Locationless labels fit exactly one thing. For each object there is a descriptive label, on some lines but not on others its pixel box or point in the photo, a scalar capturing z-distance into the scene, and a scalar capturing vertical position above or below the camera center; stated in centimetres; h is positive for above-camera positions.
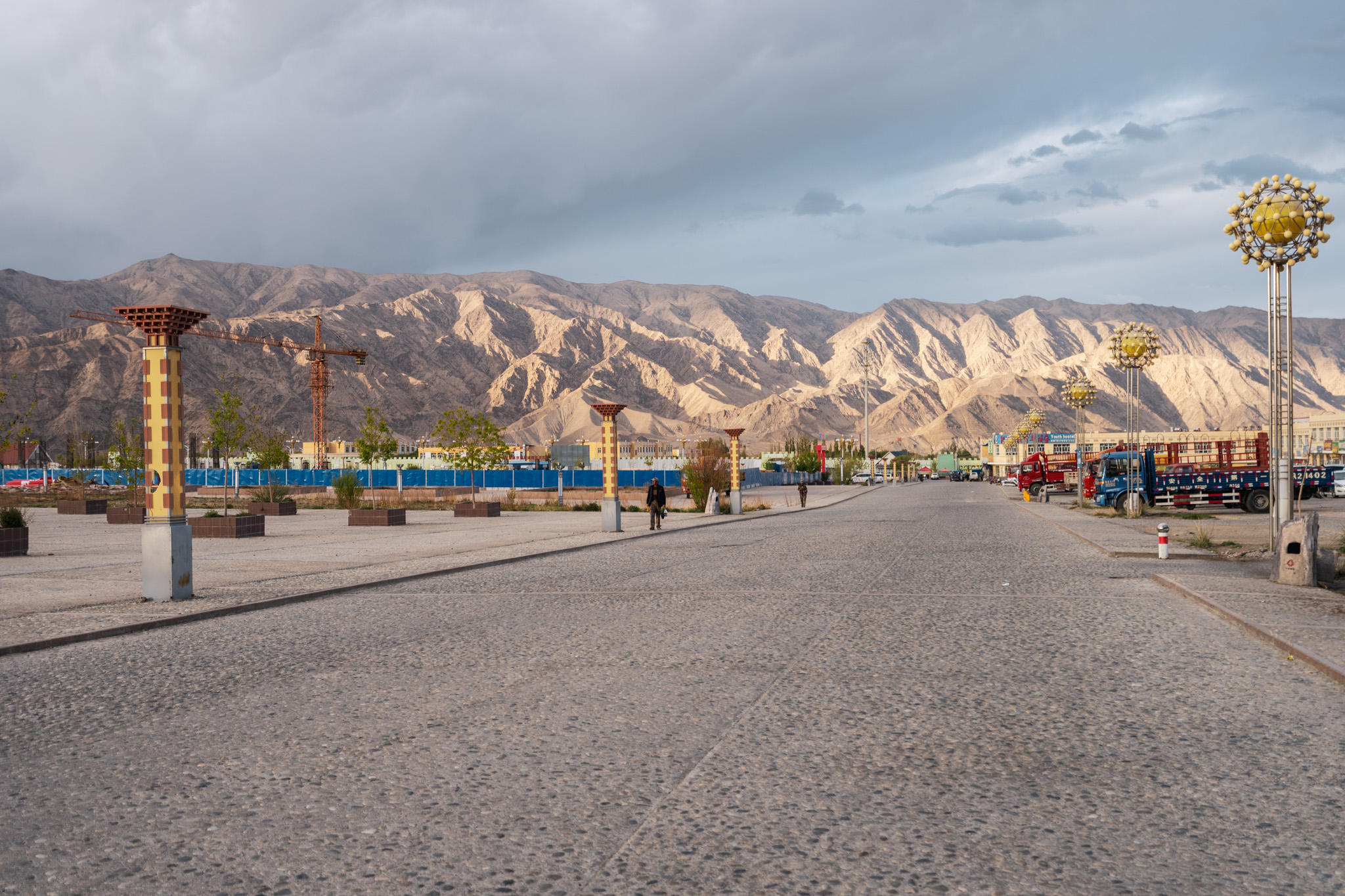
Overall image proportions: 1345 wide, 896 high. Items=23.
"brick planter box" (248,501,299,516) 3759 -270
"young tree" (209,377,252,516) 3297 +41
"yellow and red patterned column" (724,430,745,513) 3972 -208
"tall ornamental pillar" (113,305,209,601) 1262 -32
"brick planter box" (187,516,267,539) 2617 -236
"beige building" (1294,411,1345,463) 11781 -126
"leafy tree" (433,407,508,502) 4397 -23
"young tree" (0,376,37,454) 2778 +19
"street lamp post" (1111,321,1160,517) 3588 +266
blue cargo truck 3797 -229
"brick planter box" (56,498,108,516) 3956 -269
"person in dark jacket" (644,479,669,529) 2967 -208
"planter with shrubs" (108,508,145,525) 3297 -256
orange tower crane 14262 +1122
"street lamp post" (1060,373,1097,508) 4484 +150
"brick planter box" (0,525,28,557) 2005 -206
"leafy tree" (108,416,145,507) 3850 -69
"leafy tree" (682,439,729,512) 4306 -184
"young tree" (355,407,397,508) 4406 -55
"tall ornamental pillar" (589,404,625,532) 2764 -121
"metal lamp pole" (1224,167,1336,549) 1797 +331
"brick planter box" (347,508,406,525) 3194 -262
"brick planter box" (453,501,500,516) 3847 -288
